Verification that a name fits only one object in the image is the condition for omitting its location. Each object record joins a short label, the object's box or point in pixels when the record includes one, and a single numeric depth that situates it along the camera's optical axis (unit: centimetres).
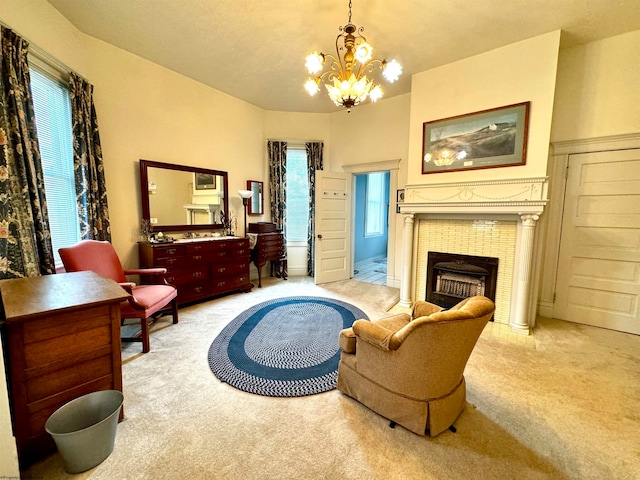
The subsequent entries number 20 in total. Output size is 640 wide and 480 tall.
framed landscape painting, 293
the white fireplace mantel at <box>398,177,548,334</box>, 286
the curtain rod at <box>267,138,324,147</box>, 512
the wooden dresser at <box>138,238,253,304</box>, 335
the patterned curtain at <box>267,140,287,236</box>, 510
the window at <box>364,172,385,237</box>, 727
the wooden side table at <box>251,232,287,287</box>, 460
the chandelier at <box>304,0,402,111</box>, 209
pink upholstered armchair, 238
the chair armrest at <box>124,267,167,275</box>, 287
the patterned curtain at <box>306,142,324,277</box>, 515
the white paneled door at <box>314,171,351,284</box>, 473
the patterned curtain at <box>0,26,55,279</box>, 193
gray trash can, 129
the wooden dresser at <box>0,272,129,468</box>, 130
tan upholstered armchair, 142
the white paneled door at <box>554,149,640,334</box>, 290
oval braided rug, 208
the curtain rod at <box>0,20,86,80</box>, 226
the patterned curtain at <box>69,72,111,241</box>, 274
